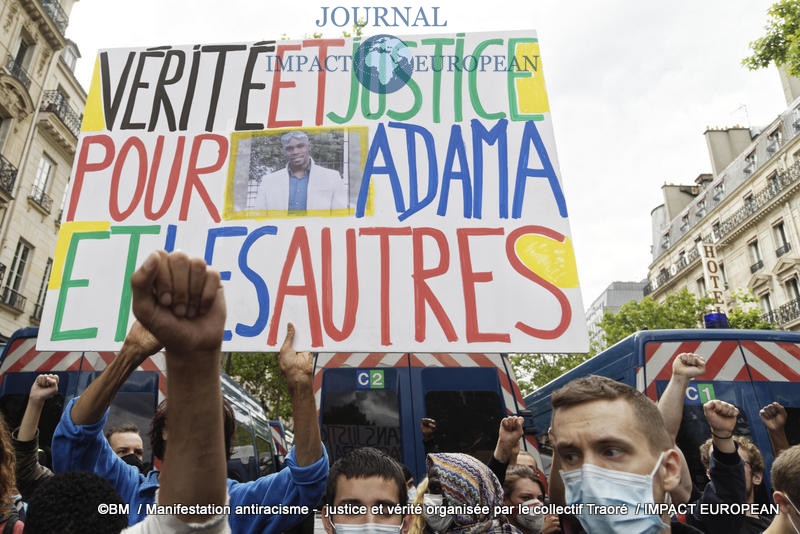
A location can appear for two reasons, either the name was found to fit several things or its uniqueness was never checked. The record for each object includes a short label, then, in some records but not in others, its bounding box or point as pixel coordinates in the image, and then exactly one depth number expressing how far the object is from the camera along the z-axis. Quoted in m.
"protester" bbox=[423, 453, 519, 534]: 2.28
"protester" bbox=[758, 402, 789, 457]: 3.06
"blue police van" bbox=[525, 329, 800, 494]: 4.31
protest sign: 2.83
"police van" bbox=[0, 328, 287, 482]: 4.98
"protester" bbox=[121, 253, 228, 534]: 0.85
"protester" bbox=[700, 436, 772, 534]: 3.26
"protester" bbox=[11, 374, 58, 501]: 2.62
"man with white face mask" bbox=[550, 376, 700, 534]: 1.81
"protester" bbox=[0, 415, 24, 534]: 2.03
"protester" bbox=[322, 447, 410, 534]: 2.21
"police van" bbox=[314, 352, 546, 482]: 4.59
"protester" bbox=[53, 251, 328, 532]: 1.99
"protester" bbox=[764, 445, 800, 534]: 1.96
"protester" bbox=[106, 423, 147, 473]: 3.47
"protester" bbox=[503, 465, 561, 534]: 2.89
